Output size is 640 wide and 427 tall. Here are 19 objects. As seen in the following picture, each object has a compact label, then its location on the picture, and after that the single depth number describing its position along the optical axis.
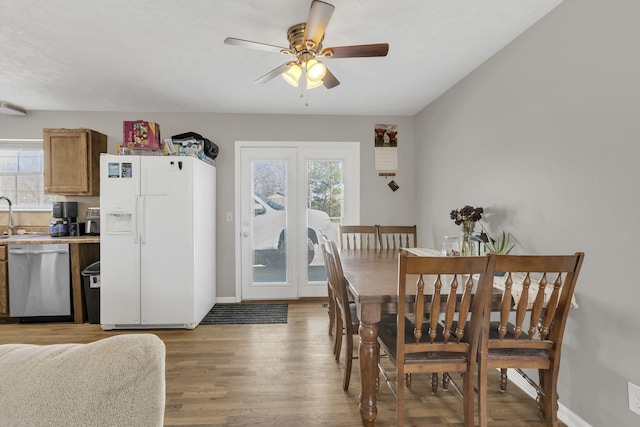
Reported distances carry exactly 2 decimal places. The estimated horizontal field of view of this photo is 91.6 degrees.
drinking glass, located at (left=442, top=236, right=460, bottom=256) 2.16
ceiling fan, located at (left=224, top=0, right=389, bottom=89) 1.74
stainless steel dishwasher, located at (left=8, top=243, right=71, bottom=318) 3.22
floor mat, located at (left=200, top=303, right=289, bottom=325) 3.31
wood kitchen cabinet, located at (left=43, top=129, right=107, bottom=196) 3.45
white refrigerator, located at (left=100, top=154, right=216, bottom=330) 3.03
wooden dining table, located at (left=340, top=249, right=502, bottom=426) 1.56
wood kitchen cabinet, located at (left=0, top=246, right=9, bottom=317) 3.23
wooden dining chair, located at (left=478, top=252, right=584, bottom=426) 1.40
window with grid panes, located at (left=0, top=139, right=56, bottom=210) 3.84
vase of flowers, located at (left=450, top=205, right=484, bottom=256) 2.21
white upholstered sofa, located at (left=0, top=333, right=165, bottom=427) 0.60
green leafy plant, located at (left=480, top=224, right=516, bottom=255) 2.18
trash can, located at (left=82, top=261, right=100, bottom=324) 3.22
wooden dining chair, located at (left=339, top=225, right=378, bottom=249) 3.23
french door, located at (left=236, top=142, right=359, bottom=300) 3.96
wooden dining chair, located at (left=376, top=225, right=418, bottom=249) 3.20
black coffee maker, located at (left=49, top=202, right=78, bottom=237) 3.49
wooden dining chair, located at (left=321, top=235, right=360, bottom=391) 1.89
